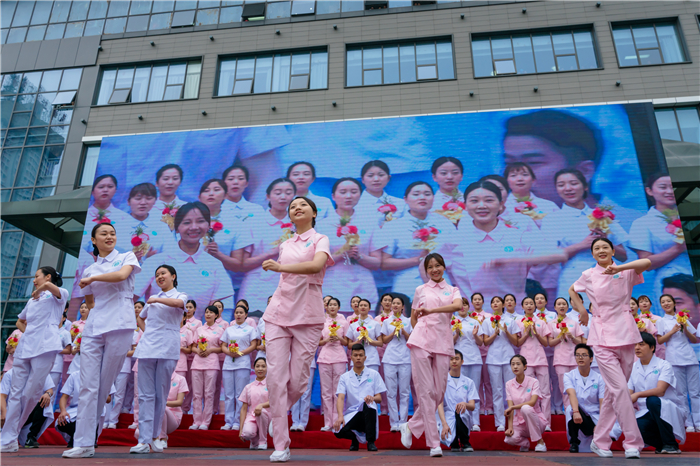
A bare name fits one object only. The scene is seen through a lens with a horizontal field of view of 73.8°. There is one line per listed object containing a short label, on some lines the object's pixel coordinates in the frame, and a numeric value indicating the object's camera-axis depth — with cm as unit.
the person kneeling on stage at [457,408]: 512
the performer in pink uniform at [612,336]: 373
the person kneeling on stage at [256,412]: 535
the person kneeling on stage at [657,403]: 479
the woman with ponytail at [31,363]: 452
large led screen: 900
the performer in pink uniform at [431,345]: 383
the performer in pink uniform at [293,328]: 304
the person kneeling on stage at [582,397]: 515
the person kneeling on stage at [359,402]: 527
